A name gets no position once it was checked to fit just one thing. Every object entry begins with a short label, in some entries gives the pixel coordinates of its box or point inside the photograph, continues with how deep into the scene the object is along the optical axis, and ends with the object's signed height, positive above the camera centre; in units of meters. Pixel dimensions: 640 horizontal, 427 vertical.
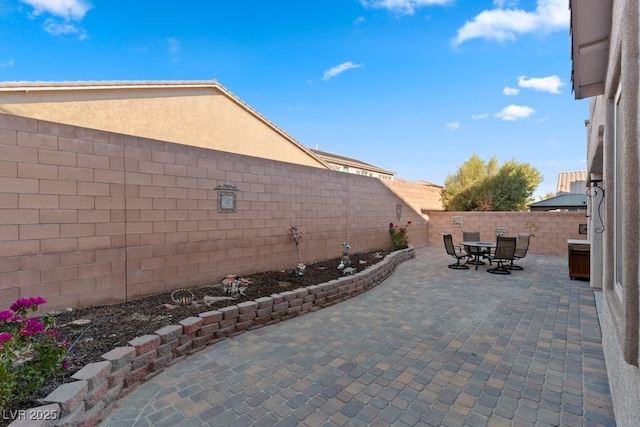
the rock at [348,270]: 6.41 -1.28
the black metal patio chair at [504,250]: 7.89 -1.03
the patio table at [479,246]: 8.59 -0.98
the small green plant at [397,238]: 10.74 -0.94
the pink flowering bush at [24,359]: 1.92 -1.12
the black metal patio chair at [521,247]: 8.46 -1.01
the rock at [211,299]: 4.38 -1.33
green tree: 16.95 +1.50
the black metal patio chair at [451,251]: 8.70 -1.17
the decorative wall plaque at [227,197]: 5.64 +0.31
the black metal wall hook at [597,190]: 5.23 +0.44
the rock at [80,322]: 3.47 -1.33
